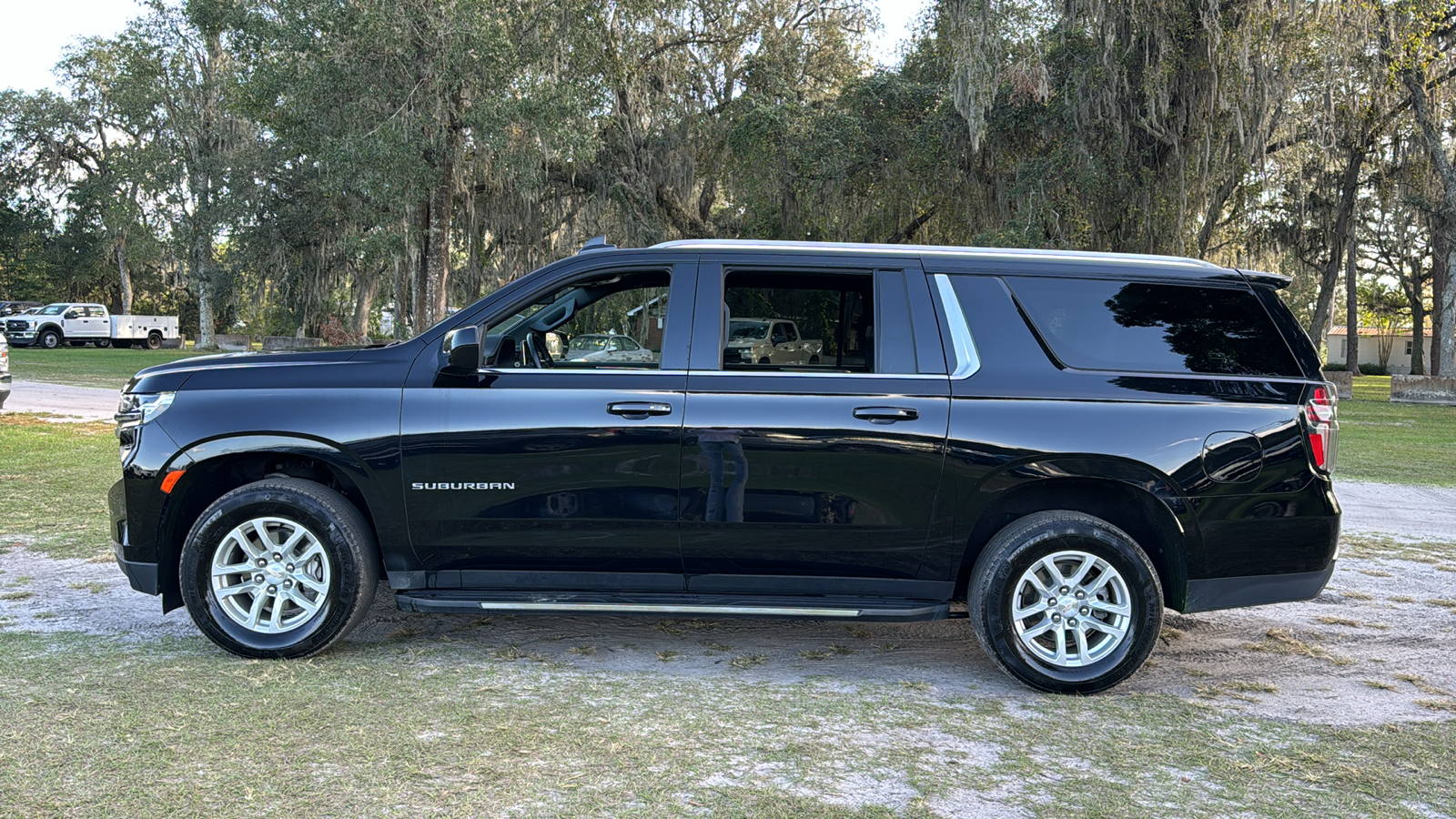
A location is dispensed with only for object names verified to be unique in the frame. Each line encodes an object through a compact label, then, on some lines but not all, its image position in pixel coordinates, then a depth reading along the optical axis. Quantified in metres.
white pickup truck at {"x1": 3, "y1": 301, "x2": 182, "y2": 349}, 42.47
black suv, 4.50
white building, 69.44
